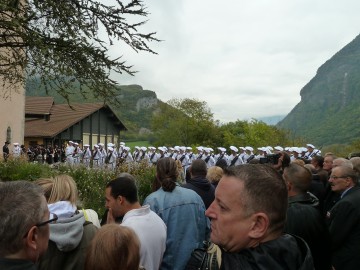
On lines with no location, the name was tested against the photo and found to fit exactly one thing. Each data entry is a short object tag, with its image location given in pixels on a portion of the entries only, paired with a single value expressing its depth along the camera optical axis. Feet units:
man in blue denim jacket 13.92
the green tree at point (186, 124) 224.94
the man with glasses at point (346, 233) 15.00
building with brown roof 159.12
